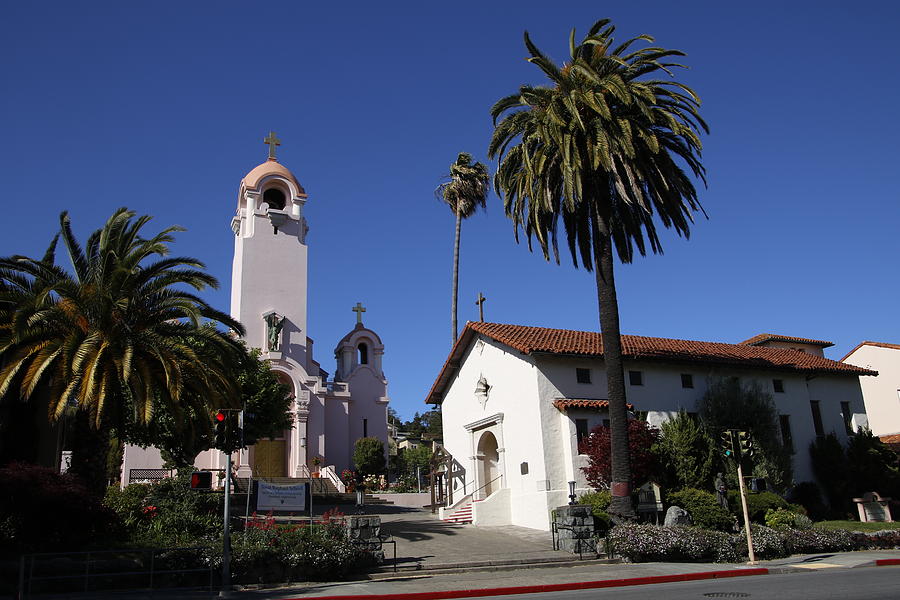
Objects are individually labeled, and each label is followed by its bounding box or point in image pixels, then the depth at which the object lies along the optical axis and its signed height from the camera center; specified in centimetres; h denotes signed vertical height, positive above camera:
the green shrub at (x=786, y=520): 2414 -114
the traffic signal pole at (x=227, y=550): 1422 -82
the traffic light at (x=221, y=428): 1527 +169
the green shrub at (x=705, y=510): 2262 -65
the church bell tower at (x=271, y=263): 4250 +1473
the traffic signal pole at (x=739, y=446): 1803 +105
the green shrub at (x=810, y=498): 2947 -54
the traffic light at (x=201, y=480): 1455 +60
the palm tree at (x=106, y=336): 1764 +460
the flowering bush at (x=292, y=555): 1572 -110
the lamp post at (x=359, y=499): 2084 +13
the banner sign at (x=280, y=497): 1775 +23
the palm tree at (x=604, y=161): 2125 +1027
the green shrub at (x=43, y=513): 1602 +6
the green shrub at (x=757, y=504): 2453 -57
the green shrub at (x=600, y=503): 2108 -29
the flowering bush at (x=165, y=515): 1781 -10
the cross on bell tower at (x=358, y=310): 4947 +1316
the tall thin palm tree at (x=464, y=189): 4388 +1875
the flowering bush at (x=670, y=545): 1898 -144
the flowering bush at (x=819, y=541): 2077 -164
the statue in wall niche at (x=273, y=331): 4191 +1025
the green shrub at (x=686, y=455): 2520 +124
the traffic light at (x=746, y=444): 1805 +108
